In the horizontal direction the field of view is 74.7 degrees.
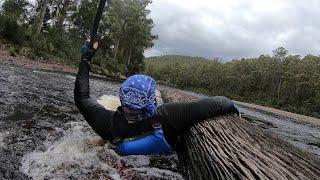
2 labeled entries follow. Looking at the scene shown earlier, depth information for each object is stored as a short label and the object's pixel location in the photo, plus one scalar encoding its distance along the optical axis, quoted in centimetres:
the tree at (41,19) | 1497
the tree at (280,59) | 3958
